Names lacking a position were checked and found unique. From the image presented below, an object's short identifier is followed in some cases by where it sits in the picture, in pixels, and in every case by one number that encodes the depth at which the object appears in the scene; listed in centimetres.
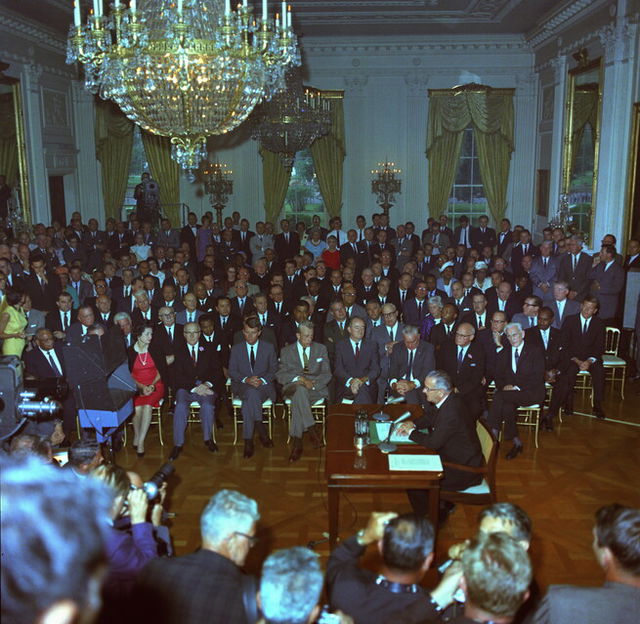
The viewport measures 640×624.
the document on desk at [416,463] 450
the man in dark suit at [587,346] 718
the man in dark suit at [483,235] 1290
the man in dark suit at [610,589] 234
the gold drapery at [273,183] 1491
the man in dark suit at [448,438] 484
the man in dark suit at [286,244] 1259
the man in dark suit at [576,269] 895
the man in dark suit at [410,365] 660
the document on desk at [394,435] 498
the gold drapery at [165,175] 1503
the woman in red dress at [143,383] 649
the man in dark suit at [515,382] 650
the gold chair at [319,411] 670
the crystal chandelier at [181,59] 485
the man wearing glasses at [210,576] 217
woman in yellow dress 674
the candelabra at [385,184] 1448
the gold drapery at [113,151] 1457
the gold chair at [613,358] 751
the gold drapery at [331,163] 1469
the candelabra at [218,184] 1451
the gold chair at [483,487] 472
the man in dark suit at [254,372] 660
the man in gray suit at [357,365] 680
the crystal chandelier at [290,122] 982
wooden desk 445
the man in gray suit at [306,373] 655
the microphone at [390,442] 477
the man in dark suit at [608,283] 845
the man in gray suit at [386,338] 706
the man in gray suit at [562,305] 765
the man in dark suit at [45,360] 636
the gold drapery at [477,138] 1439
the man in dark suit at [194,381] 653
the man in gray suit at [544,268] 957
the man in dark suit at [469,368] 662
